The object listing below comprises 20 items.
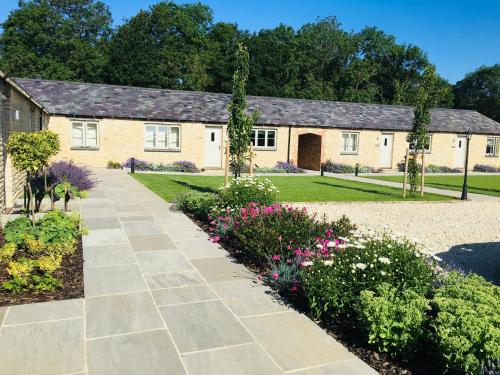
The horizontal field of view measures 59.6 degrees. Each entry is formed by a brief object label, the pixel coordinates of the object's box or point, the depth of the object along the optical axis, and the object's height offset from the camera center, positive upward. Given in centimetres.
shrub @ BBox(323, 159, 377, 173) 2969 -145
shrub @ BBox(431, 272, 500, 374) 391 -169
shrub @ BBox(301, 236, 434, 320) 537 -164
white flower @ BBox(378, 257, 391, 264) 533 -136
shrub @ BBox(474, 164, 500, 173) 3495 -136
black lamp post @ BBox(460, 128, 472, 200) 1804 -172
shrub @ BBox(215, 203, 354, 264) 752 -157
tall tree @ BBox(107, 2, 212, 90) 4650 +996
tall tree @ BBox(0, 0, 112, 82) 4744 +1179
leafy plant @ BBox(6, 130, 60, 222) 997 -32
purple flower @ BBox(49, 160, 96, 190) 1508 -133
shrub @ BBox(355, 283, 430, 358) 445 -180
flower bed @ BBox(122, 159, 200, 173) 2555 -152
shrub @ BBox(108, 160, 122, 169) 2553 -153
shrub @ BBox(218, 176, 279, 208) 1086 -126
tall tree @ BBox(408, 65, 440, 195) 1723 +162
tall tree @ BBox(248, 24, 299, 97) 5119 +914
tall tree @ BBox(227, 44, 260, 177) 1433 +86
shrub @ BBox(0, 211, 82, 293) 602 -185
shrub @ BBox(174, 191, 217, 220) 1148 -168
